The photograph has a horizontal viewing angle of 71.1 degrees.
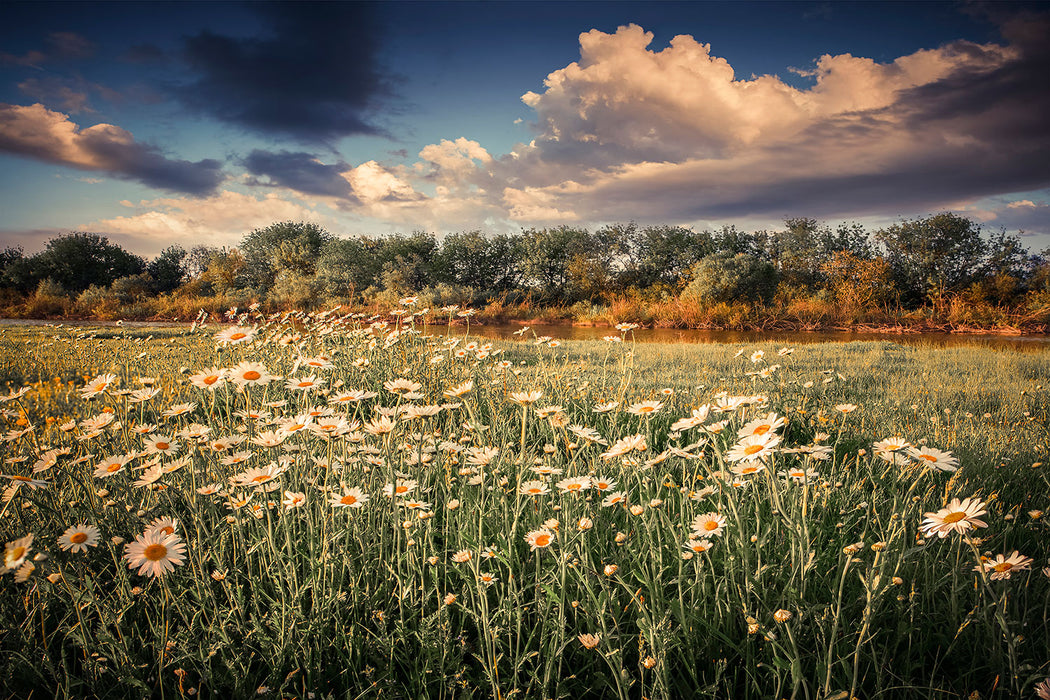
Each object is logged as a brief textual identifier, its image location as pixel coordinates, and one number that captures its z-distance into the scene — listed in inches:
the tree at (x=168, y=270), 874.0
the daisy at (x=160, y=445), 31.4
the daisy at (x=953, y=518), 23.0
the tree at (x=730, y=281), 683.0
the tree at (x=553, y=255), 909.4
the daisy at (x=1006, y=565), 23.6
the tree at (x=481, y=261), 931.1
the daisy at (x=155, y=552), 24.3
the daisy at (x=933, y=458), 25.6
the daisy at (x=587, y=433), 30.7
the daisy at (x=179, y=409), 33.3
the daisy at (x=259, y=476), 28.7
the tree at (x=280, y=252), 910.9
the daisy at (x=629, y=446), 28.6
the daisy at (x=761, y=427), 26.1
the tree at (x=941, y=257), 707.6
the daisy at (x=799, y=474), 28.8
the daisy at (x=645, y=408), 32.7
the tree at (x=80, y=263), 765.7
